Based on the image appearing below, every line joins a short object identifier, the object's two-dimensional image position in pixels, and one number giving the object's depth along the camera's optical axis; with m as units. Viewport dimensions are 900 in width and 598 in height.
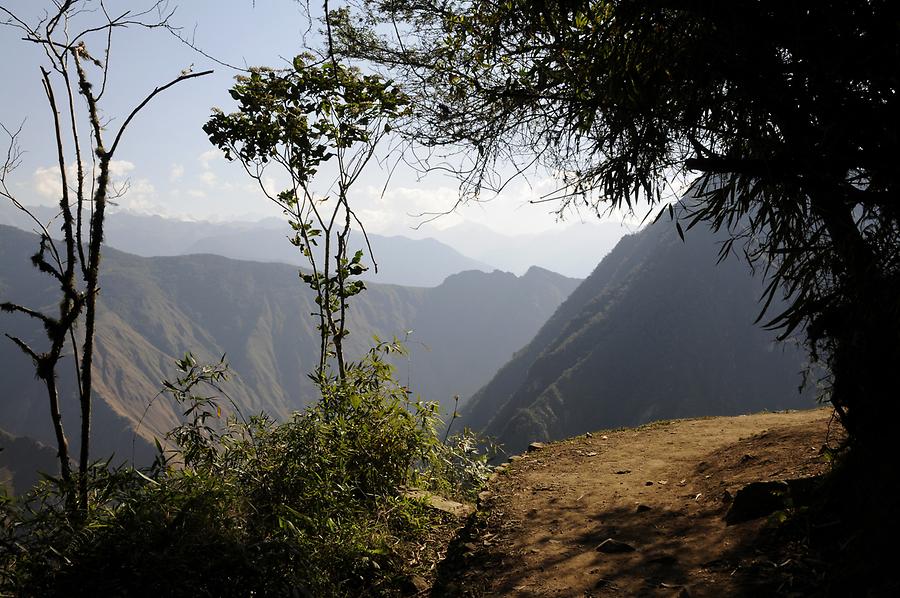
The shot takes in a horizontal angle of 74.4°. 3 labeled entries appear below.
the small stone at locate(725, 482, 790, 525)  4.41
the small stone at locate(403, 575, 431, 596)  4.29
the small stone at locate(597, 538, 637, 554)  4.55
